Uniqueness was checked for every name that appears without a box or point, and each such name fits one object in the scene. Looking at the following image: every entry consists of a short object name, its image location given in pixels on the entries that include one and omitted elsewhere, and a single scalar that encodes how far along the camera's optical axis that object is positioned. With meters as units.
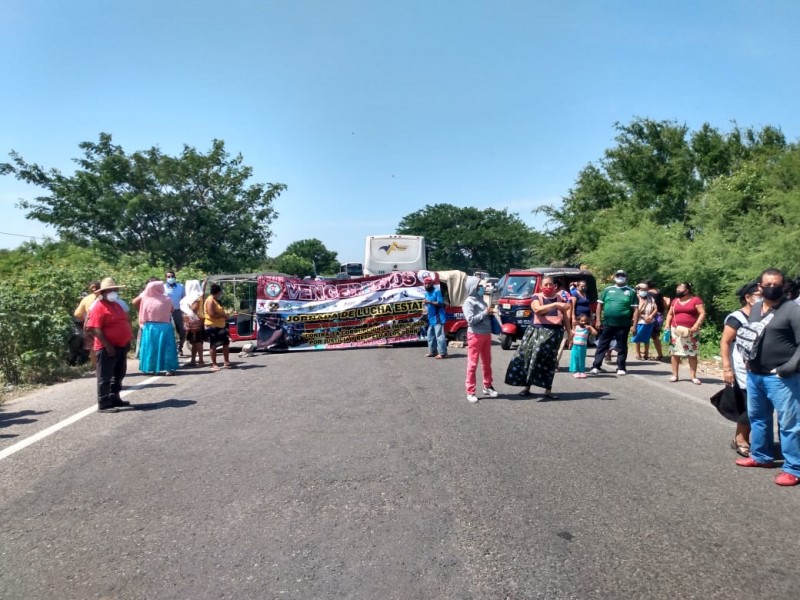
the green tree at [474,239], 75.69
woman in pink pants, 9.08
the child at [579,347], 11.66
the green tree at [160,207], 32.16
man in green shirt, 11.80
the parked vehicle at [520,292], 14.95
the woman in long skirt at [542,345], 9.14
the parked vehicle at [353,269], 46.46
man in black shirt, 5.49
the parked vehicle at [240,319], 16.31
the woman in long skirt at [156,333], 11.58
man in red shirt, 8.57
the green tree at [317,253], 110.91
